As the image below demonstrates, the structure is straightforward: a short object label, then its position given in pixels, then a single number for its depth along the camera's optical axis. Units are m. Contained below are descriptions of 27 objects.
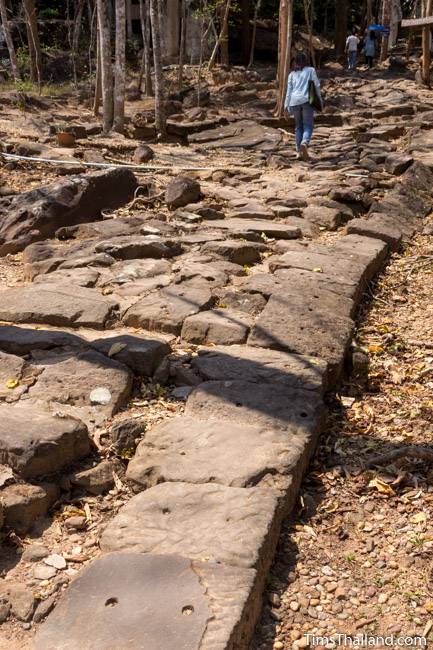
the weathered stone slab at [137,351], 3.84
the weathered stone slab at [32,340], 4.04
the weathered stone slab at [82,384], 3.47
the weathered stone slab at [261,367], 3.70
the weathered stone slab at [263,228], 6.61
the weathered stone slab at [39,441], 2.85
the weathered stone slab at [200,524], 2.43
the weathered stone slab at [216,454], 2.88
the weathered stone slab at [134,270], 5.31
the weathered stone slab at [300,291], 4.74
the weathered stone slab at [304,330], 4.09
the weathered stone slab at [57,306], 4.50
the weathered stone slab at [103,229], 6.59
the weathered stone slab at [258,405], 3.30
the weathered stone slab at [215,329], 4.27
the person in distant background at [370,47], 24.59
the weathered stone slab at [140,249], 5.88
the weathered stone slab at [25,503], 2.66
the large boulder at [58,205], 6.70
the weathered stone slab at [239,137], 13.21
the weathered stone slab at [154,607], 2.03
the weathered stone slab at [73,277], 5.20
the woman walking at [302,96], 9.91
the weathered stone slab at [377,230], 6.74
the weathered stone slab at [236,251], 5.85
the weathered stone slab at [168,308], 4.45
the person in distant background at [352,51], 24.12
